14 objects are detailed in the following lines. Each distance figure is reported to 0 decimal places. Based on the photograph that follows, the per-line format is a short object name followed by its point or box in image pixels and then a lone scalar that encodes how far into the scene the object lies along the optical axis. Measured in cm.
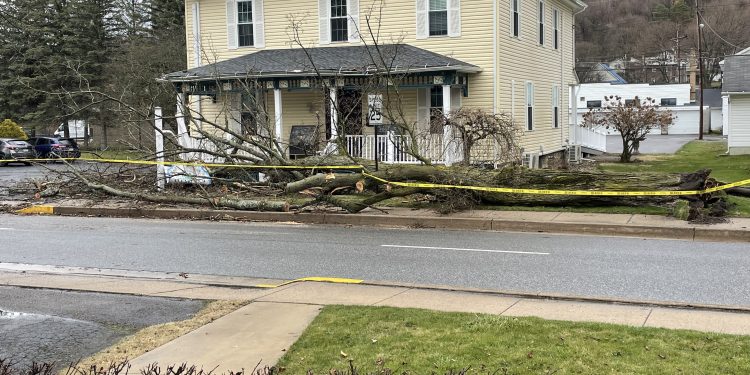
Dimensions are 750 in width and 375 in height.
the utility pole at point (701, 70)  5245
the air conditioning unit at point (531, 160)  2433
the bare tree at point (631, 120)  2739
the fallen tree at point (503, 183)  1455
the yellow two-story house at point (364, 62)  2142
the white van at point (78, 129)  5525
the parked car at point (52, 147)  3781
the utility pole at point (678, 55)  7828
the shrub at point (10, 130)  4538
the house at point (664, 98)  6328
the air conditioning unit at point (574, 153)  3098
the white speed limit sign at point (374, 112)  1541
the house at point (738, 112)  2966
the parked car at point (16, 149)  3722
